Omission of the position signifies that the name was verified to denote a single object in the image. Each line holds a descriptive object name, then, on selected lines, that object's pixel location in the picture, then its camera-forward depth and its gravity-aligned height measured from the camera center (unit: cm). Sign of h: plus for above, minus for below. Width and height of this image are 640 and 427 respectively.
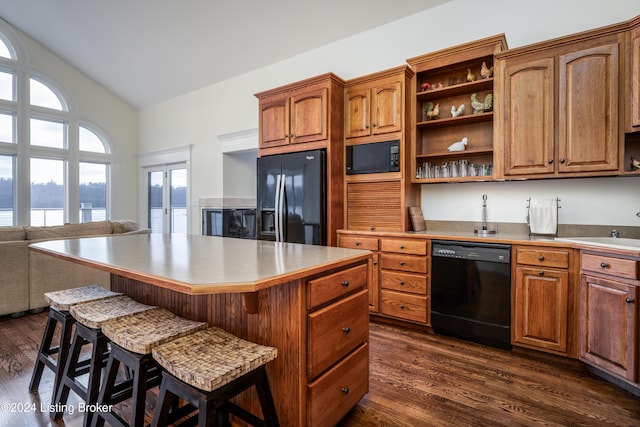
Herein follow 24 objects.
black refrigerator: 345 +14
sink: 208 -21
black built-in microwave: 323 +54
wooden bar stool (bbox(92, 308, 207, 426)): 133 -57
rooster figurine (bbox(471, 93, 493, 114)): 293 +95
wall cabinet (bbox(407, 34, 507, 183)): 294 +94
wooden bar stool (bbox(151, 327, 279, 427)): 112 -57
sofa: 322 -63
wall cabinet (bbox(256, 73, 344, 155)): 345 +105
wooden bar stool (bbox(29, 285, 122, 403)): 184 -65
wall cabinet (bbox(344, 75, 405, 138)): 321 +106
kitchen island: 128 -44
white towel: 272 -4
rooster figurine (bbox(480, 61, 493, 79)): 291 +122
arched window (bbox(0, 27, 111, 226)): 545 +97
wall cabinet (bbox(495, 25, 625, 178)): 235 +79
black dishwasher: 254 -65
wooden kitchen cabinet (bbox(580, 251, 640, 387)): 195 -64
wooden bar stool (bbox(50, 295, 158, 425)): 157 -63
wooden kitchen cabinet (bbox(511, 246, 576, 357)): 231 -65
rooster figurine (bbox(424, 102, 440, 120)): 327 +100
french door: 599 +22
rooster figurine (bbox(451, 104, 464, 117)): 307 +94
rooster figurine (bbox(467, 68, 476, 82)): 303 +122
